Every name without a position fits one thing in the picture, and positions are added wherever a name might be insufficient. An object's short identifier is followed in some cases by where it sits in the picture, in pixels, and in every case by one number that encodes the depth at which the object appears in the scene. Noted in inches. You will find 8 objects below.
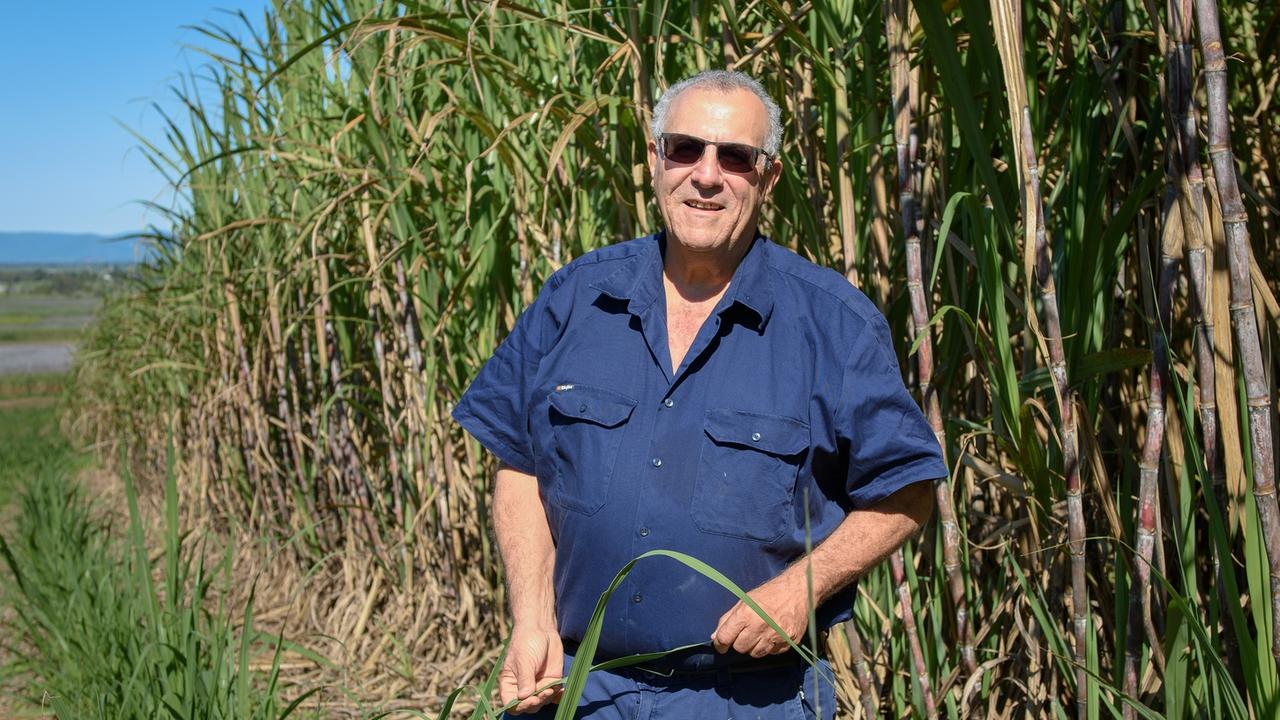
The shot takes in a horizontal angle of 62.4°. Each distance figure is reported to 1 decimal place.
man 58.4
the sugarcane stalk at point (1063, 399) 53.9
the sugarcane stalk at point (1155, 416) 56.6
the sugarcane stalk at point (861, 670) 74.6
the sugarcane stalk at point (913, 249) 63.5
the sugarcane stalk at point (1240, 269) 47.5
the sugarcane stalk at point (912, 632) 70.3
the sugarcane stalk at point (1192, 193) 51.4
